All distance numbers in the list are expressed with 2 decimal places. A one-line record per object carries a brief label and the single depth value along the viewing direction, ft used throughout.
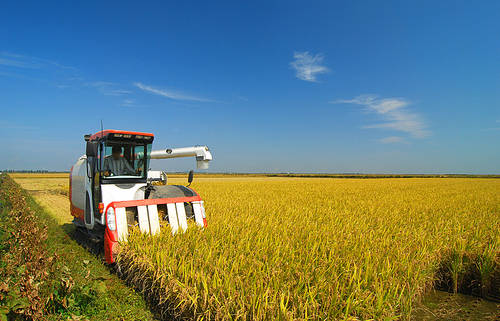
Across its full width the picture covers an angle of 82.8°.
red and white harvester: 16.16
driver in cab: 19.38
